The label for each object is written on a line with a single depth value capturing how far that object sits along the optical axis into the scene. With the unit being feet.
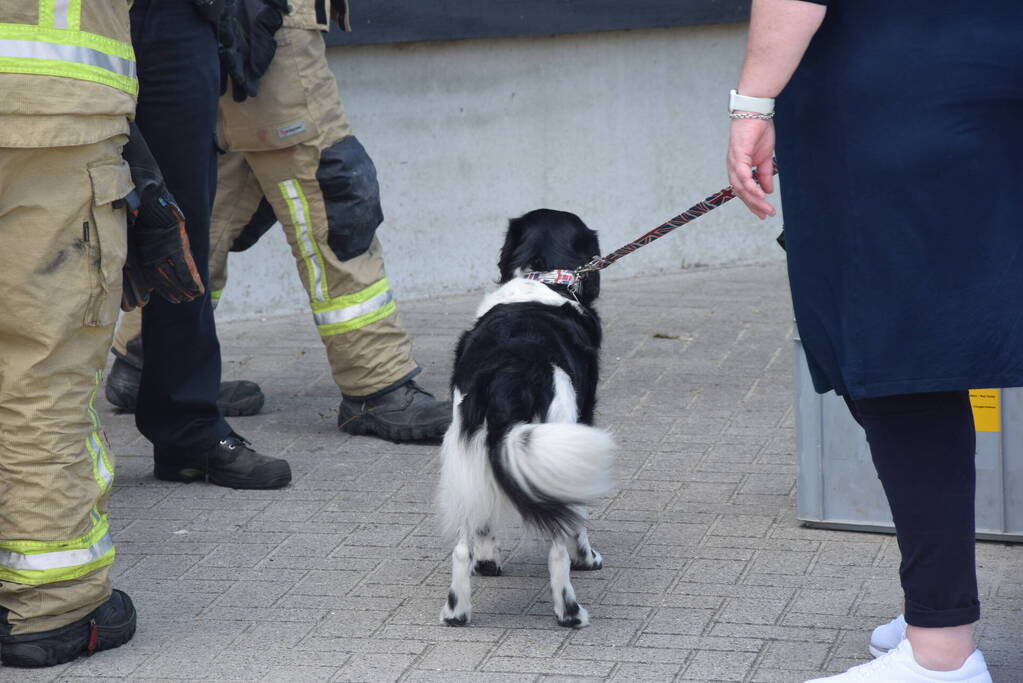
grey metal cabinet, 26.27
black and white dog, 22.12
